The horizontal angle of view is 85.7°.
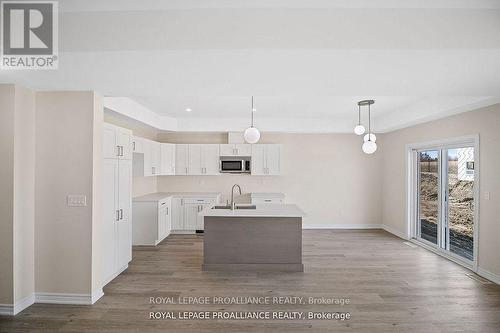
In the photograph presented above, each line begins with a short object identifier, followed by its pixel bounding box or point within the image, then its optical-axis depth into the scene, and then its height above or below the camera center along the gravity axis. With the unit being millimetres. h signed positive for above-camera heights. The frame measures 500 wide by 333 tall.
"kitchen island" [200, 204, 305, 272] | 4117 -1169
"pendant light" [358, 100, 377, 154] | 4516 +384
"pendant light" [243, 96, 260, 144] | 4066 +474
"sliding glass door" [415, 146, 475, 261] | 4500 -588
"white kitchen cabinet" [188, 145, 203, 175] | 6605 +171
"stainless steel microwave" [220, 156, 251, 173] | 6531 +52
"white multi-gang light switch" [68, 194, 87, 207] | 3102 -399
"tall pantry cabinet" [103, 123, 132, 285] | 3557 -503
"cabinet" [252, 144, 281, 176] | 6582 +178
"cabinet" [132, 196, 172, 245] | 5391 -1129
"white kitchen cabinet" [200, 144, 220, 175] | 6586 +148
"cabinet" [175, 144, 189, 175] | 6609 +195
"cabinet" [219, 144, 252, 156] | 6584 +398
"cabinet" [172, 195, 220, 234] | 6340 -1066
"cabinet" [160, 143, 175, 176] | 6078 +163
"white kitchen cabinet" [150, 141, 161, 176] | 5664 +183
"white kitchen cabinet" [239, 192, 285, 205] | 6371 -748
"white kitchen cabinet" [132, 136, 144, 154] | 4900 +396
